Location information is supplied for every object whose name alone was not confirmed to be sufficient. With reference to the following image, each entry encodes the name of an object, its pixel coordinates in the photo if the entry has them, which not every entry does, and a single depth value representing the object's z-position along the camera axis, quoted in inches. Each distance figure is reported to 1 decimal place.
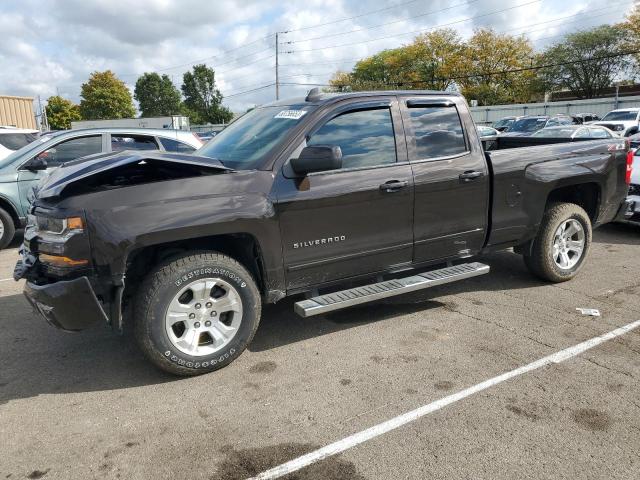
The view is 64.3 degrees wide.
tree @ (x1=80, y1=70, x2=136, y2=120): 3095.5
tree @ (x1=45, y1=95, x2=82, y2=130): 3070.9
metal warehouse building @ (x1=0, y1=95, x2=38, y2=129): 989.8
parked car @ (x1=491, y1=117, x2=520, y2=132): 1027.1
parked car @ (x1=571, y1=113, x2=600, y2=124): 1198.8
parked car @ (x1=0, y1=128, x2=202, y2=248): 295.4
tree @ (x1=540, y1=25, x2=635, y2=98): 2299.5
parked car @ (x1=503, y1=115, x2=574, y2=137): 898.1
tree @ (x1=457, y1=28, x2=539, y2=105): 2438.5
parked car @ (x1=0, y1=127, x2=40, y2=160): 365.4
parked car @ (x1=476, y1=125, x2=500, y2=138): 824.6
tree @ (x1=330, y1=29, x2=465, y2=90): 2554.1
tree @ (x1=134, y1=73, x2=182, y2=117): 3218.5
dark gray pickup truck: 127.2
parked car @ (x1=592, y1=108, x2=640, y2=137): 859.9
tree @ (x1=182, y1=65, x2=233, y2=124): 3181.6
